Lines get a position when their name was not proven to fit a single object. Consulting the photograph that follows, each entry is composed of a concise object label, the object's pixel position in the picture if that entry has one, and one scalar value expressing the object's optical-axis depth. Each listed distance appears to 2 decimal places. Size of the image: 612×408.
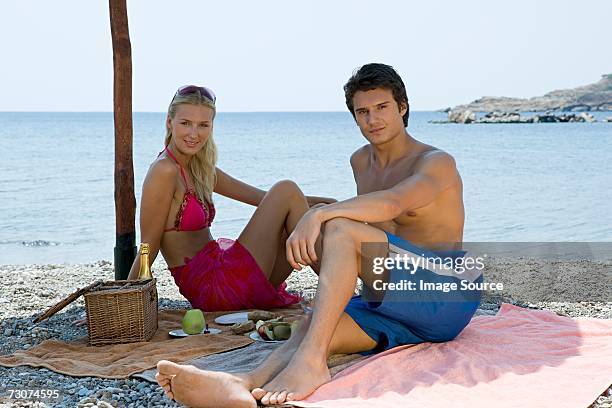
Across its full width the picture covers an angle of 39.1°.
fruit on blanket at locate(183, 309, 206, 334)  4.27
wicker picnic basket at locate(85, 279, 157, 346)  4.04
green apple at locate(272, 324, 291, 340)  4.05
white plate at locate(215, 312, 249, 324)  4.50
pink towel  3.09
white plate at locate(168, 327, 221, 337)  4.27
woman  4.55
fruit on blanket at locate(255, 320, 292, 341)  4.06
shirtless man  3.05
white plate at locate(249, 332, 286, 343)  4.05
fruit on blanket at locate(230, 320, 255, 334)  4.24
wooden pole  5.16
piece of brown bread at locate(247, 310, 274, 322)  4.38
